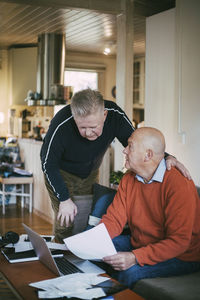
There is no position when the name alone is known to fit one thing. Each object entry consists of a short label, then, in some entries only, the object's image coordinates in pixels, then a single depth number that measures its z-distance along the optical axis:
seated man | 2.02
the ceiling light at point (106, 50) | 8.26
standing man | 2.24
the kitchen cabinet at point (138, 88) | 9.16
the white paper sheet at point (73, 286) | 1.59
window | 9.57
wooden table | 1.65
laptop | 1.89
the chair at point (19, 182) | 5.77
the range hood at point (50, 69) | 7.00
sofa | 1.88
